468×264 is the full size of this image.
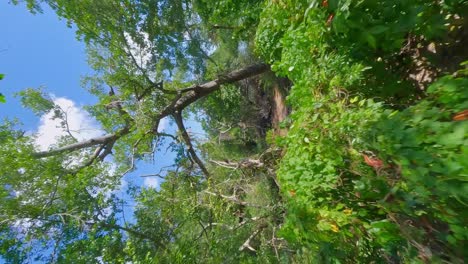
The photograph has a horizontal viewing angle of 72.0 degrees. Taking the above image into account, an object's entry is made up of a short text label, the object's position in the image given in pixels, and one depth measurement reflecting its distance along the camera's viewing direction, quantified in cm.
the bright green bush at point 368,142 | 217
